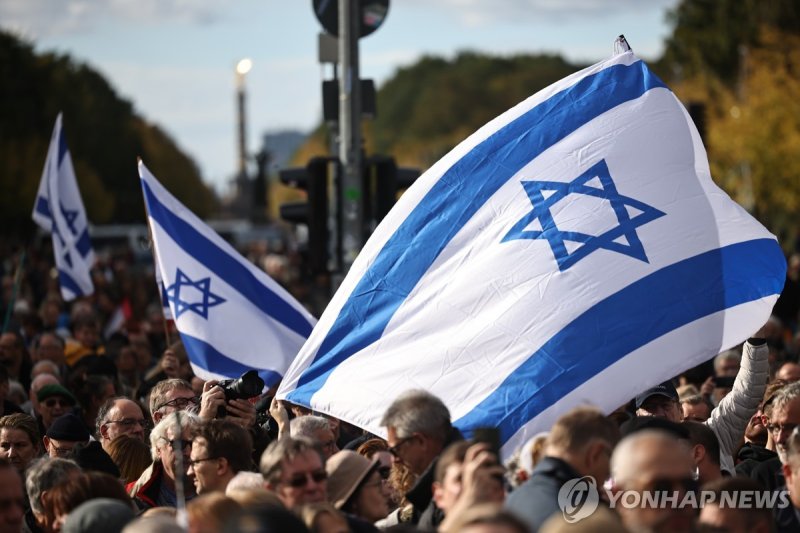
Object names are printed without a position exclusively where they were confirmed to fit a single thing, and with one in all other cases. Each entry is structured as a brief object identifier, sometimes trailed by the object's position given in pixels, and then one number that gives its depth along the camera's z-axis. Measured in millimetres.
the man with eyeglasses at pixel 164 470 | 14496
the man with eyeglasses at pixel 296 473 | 11649
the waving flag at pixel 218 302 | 19740
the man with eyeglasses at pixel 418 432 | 12527
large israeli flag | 14282
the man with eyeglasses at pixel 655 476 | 9534
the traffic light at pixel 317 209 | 26977
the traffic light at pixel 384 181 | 27023
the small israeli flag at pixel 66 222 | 31511
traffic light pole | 26595
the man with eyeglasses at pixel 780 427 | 13962
